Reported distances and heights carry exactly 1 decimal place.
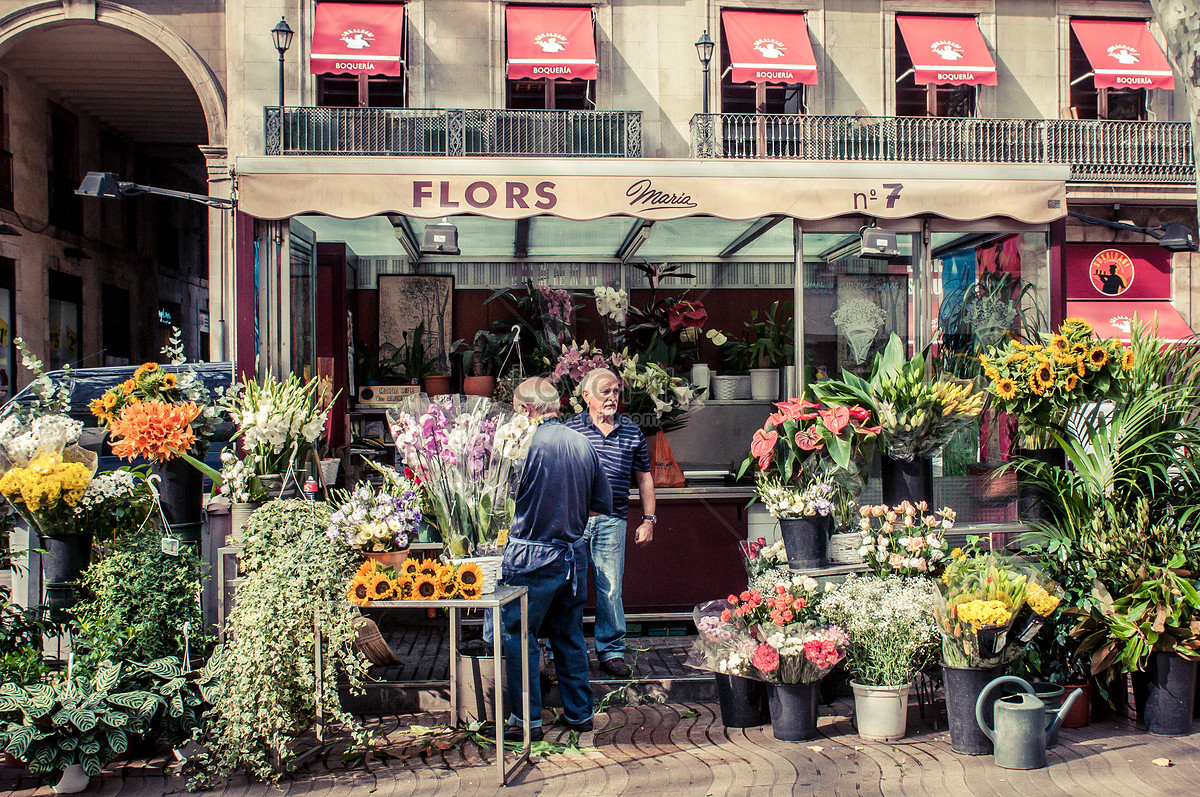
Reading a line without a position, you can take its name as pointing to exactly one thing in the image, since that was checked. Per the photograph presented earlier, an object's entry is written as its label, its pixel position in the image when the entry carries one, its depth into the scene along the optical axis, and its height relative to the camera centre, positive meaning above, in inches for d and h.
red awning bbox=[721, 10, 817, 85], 650.2 +239.6
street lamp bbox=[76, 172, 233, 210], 361.2 +81.6
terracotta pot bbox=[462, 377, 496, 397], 286.2 +1.0
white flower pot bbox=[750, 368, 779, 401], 291.1 +0.5
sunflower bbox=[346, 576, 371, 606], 159.2 -34.8
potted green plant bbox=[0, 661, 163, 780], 153.1 -54.8
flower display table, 156.0 -45.8
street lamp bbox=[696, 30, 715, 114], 641.6 +233.4
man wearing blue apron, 173.0 -30.2
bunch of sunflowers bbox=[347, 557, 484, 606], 159.5 -33.4
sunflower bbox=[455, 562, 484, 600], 160.2 -32.8
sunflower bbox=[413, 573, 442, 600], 160.1 -33.9
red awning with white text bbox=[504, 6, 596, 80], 639.8 +238.9
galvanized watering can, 162.1 -60.6
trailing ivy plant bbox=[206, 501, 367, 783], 155.1 -43.8
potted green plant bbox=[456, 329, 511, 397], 287.0 +8.2
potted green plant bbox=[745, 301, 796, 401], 291.3 +10.3
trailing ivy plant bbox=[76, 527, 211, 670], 168.6 -39.5
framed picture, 326.0 +28.4
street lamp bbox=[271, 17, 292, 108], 590.2 +225.7
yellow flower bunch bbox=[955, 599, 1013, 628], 163.6 -40.3
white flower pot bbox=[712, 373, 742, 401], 293.7 -0.1
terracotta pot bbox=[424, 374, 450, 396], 300.5 +1.5
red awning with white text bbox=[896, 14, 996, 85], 661.9 +240.1
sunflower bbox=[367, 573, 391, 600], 159.0 -33.7
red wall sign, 676.1 +81.4
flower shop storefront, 215.5 +39.8
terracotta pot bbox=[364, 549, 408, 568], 180.5 -32.5
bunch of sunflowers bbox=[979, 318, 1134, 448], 197.5 +2.1
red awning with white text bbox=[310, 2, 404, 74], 622.8 +236.4
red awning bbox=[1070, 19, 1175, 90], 673.6 +240.5
